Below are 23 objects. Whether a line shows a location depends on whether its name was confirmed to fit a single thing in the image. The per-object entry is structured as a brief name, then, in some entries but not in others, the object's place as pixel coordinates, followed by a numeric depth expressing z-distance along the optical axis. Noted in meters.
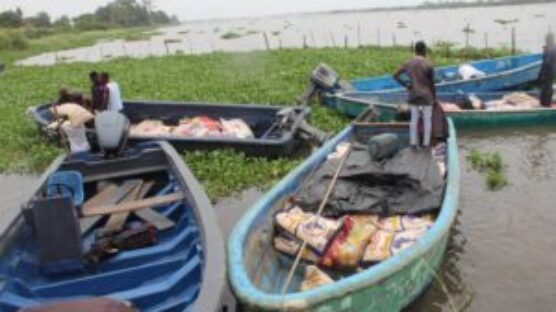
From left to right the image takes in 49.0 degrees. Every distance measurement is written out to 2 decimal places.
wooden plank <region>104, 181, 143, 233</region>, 6.42
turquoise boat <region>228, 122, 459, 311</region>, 4.53
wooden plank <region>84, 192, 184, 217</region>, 6.41
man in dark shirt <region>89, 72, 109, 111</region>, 10.74
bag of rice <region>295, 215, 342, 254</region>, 5.96
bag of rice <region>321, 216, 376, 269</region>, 5.91
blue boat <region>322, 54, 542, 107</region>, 14.81
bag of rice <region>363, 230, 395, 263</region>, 5.92
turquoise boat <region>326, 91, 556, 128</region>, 12.73
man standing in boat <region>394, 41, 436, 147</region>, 8.98
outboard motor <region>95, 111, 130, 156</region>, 8.30
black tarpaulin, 6.72
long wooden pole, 5.66
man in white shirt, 10.77
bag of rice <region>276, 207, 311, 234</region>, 6.21
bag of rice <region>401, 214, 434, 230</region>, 6.33
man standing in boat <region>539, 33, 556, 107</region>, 13.28
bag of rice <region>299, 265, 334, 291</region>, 5.46
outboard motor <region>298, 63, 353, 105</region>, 14.30
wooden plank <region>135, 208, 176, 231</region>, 6.51
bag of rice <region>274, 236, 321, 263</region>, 6.00
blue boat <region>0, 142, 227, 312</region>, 4.93
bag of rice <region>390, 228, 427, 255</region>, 5.91
